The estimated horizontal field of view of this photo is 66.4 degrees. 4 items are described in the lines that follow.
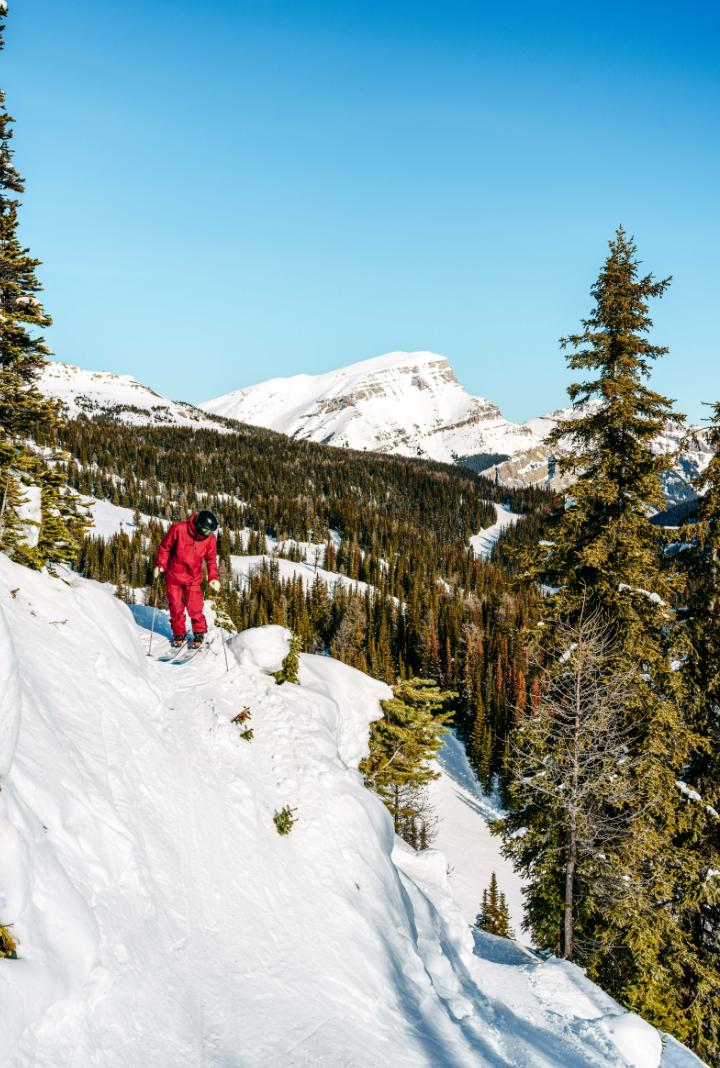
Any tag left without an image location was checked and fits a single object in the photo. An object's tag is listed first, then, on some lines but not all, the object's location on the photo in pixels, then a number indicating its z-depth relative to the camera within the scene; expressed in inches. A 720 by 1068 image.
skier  422.6
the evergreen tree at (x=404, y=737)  506.9
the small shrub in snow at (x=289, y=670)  402.9
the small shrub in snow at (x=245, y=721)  330.3
